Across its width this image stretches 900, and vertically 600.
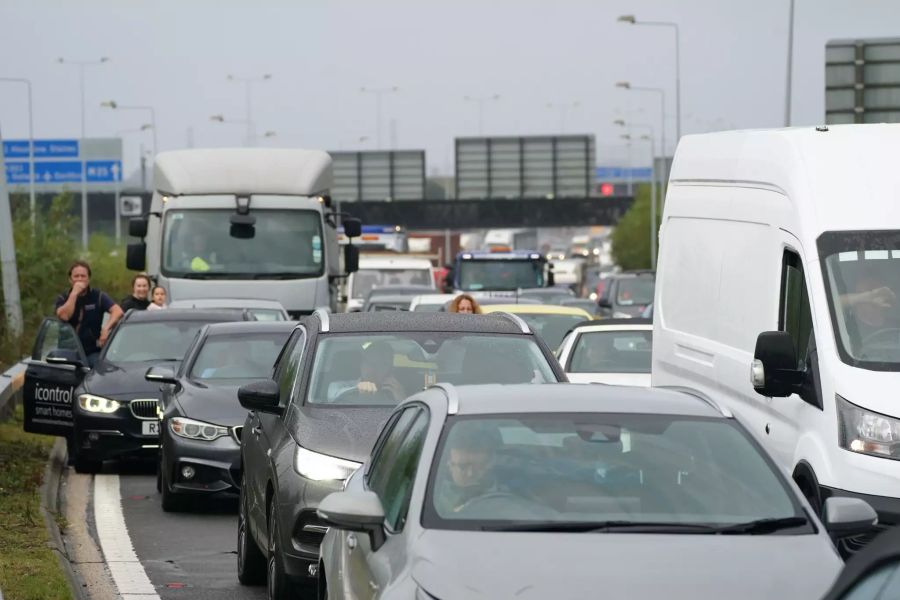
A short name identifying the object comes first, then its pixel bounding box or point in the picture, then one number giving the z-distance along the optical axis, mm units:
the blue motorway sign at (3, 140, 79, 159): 74562
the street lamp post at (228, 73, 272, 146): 78188
